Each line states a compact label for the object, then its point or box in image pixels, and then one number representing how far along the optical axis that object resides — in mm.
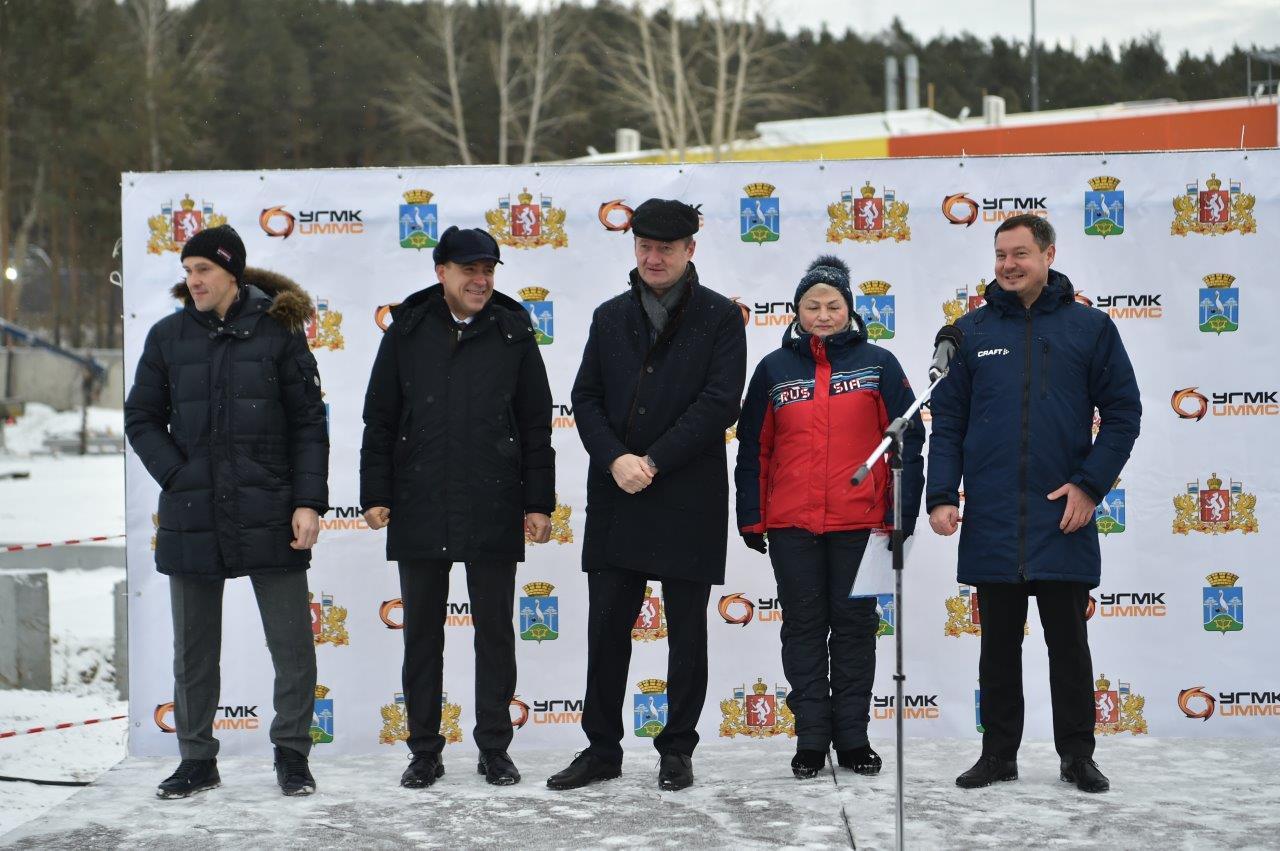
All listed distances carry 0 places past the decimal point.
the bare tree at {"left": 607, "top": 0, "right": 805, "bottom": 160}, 33500
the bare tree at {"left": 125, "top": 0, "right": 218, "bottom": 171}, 37138
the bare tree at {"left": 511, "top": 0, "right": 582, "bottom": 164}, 37344
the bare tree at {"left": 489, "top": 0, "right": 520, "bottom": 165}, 36712
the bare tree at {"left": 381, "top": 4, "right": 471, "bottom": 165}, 37875
